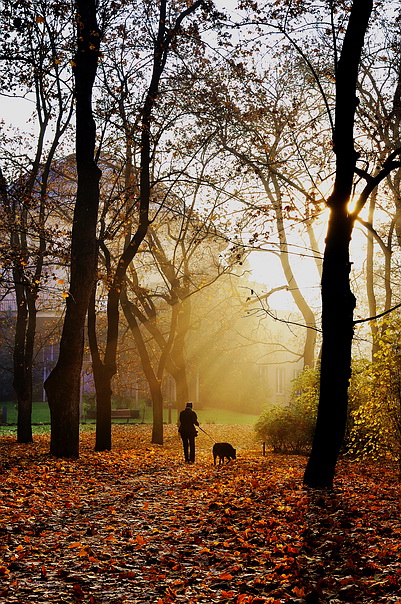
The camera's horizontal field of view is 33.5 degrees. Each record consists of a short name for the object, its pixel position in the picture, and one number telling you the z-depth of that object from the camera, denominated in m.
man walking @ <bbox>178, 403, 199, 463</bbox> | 16.44
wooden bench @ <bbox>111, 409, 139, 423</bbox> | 39.69
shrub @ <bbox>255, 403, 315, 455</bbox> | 20.77
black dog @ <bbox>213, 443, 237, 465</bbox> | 15.91
